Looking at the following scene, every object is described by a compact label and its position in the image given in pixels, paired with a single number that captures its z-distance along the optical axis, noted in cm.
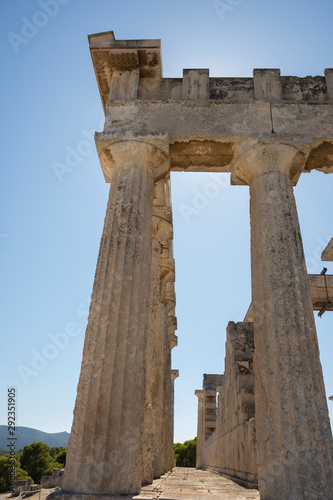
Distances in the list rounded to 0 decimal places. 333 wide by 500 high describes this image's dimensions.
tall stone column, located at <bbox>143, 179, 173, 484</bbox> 818
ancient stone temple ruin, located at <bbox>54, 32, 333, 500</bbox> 550
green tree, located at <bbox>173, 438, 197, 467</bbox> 5319
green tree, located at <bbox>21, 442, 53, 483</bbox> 4381
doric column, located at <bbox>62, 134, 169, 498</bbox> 544
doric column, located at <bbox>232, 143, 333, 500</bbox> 531
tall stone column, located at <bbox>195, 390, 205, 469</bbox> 2691
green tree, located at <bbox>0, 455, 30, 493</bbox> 3430
